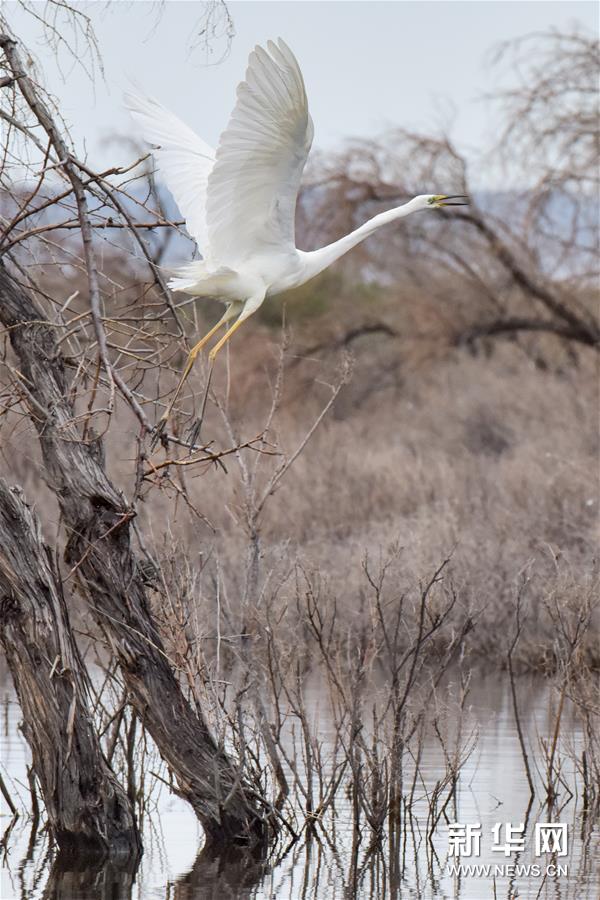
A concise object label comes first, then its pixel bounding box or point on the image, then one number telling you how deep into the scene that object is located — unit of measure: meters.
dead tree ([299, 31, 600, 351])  37.81
